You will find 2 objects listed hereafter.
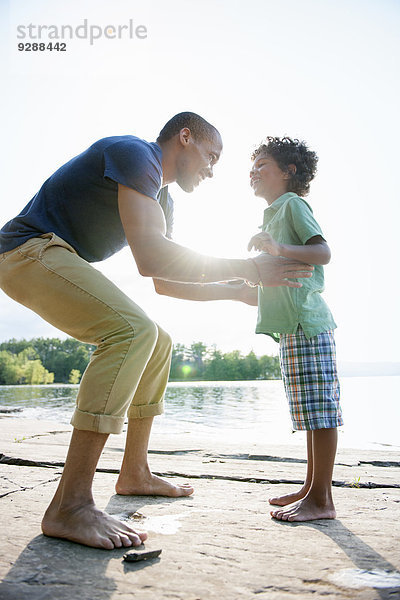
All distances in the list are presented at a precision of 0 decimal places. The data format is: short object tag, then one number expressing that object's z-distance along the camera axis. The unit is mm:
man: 1676
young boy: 2002
